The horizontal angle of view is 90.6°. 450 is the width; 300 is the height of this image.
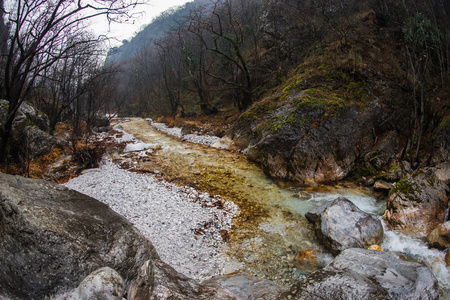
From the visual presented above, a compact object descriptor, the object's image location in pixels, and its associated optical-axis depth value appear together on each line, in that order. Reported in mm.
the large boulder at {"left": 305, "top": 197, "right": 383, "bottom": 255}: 4383
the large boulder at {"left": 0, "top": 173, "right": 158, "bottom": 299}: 2533
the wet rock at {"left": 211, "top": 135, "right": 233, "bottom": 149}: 12180
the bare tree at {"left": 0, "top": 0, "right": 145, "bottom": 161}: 5645
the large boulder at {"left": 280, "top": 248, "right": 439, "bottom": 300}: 2584
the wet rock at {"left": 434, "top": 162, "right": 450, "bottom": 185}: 5480
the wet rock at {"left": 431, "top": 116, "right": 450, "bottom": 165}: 6342
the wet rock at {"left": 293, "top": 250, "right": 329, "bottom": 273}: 4090
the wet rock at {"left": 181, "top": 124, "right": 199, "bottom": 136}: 16094
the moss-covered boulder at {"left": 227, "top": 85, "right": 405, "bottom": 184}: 7688
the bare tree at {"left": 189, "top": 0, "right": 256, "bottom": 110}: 15056
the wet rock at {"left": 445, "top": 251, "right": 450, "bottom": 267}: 3616
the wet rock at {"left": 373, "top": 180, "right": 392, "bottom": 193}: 6420
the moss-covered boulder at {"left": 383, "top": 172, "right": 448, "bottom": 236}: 4652
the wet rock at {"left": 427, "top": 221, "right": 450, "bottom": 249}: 3967
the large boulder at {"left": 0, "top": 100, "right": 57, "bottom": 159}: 7383
